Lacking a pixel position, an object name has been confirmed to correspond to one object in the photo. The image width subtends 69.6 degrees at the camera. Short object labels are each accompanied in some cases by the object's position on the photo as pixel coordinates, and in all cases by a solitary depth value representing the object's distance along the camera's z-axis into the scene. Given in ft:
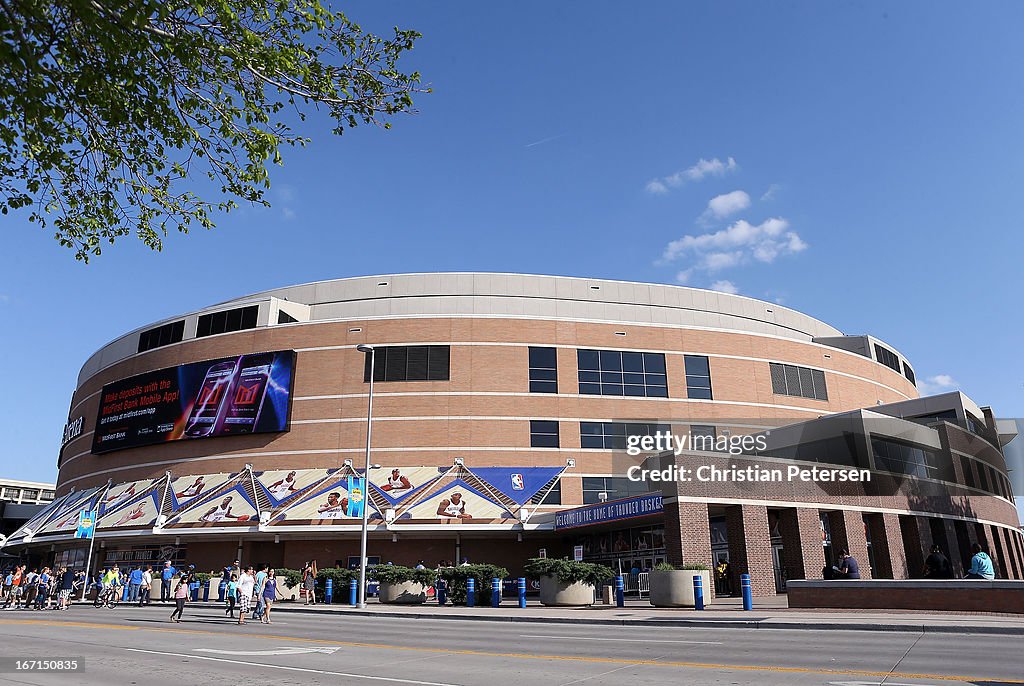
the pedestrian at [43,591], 100.83
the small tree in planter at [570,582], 88.17
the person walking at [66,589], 103.72
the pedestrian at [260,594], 69.57
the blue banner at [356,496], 99.86
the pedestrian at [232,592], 72.43
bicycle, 113.32
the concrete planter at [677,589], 79.46
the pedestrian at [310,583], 111.34
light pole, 92.22
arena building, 127.65
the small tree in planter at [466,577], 99.45
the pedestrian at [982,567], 68.90
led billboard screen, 150.10
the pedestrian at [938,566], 78.18
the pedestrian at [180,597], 74.17
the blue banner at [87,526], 129.90
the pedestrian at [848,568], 79.15
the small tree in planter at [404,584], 107.14
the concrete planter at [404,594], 107.14
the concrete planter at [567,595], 88.12
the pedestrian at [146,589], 116.26
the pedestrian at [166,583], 120.98
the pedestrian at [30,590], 103.71
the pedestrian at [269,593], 68.18
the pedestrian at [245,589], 67.31
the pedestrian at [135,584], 118.83
